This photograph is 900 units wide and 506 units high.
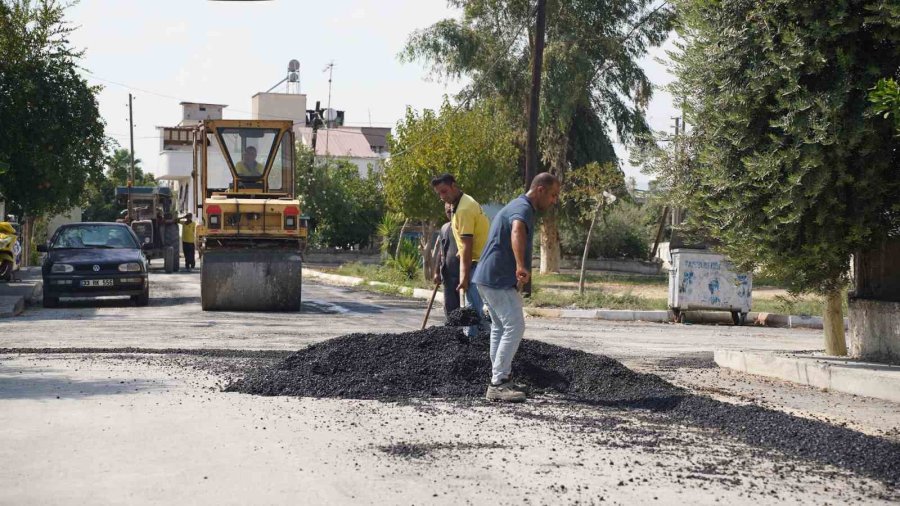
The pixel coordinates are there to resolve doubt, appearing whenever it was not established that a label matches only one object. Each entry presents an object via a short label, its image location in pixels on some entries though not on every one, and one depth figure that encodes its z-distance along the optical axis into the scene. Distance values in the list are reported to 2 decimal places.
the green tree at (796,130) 9.95
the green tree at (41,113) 23.47
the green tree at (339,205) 55.19
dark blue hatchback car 19.88
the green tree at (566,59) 39.03
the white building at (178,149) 101.75
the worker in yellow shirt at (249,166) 20.69
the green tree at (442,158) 35.75
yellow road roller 19.06
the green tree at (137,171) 103.56
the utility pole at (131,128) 75.50
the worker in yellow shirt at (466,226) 11.55
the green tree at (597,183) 29.47
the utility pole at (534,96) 24.41
